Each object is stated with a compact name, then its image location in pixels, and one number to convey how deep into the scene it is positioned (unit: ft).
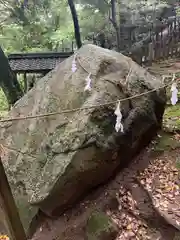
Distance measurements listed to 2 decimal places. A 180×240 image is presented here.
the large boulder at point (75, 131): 8.57
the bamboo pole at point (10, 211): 5.27
